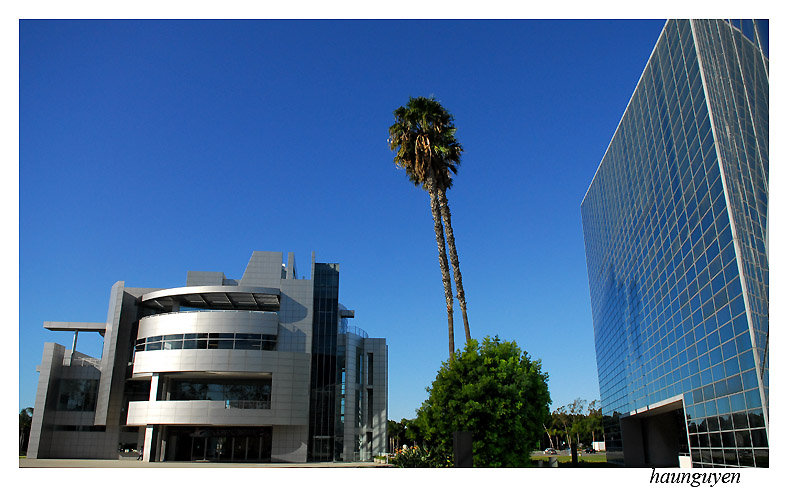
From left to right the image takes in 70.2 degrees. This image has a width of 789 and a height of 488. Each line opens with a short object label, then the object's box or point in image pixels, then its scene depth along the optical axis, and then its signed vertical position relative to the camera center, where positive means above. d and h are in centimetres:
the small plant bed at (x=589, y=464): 4655 -408
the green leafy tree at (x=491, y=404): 2981 +64
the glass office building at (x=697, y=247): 2444 +904
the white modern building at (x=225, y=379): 4969 +360
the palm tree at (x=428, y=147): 3862 +1806
